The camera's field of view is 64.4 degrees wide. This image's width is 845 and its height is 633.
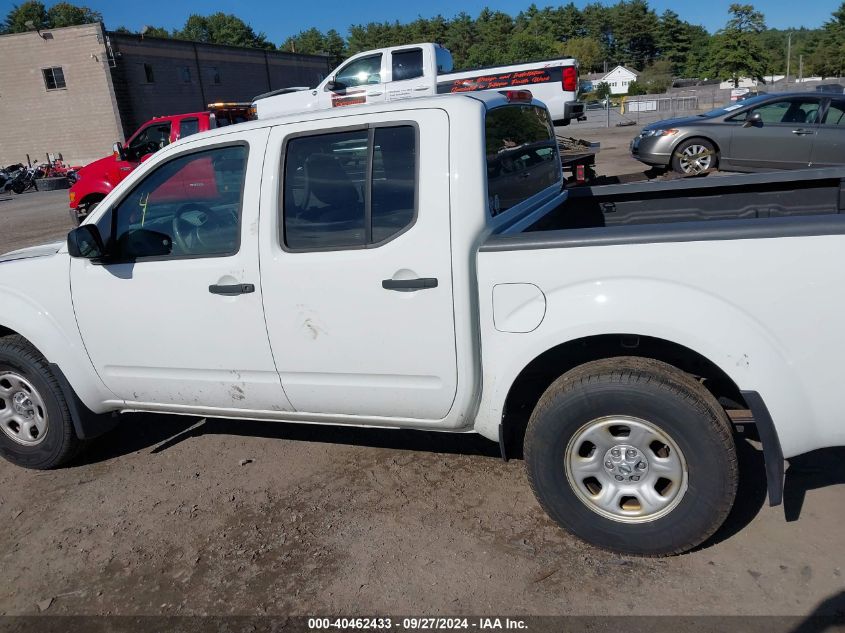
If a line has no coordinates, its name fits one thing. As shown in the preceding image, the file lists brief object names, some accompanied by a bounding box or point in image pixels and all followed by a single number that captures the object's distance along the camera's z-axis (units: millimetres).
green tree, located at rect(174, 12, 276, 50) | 94138
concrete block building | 37562
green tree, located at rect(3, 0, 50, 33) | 82875
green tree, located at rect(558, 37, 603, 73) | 116125
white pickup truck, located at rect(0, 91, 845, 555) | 2455
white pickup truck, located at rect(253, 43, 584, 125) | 15484
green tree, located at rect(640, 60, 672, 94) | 70538
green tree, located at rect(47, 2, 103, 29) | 88625
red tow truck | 13789
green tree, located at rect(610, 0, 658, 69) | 115812
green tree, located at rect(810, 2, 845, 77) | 76225
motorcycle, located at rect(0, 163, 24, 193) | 29703
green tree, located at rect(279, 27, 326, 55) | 110175
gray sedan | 11102
